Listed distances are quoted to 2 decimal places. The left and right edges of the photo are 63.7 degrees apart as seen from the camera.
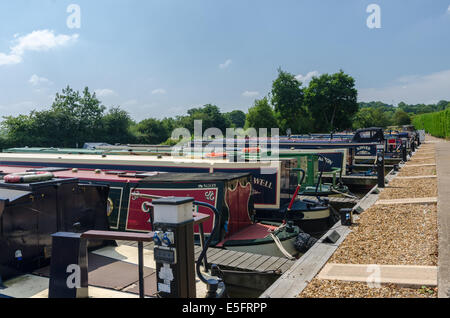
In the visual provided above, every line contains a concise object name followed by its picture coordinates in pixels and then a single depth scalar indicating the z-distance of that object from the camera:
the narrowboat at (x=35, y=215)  4.41
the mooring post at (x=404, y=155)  21.07
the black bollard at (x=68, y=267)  3.42
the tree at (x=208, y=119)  57.65
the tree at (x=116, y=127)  39.96
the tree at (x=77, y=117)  35.75
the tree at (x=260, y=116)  42.74
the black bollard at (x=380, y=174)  12.42
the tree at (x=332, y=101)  46.78
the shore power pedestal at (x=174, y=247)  3.14
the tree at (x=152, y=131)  44.41
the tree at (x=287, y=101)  47.09
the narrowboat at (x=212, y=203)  6.73
